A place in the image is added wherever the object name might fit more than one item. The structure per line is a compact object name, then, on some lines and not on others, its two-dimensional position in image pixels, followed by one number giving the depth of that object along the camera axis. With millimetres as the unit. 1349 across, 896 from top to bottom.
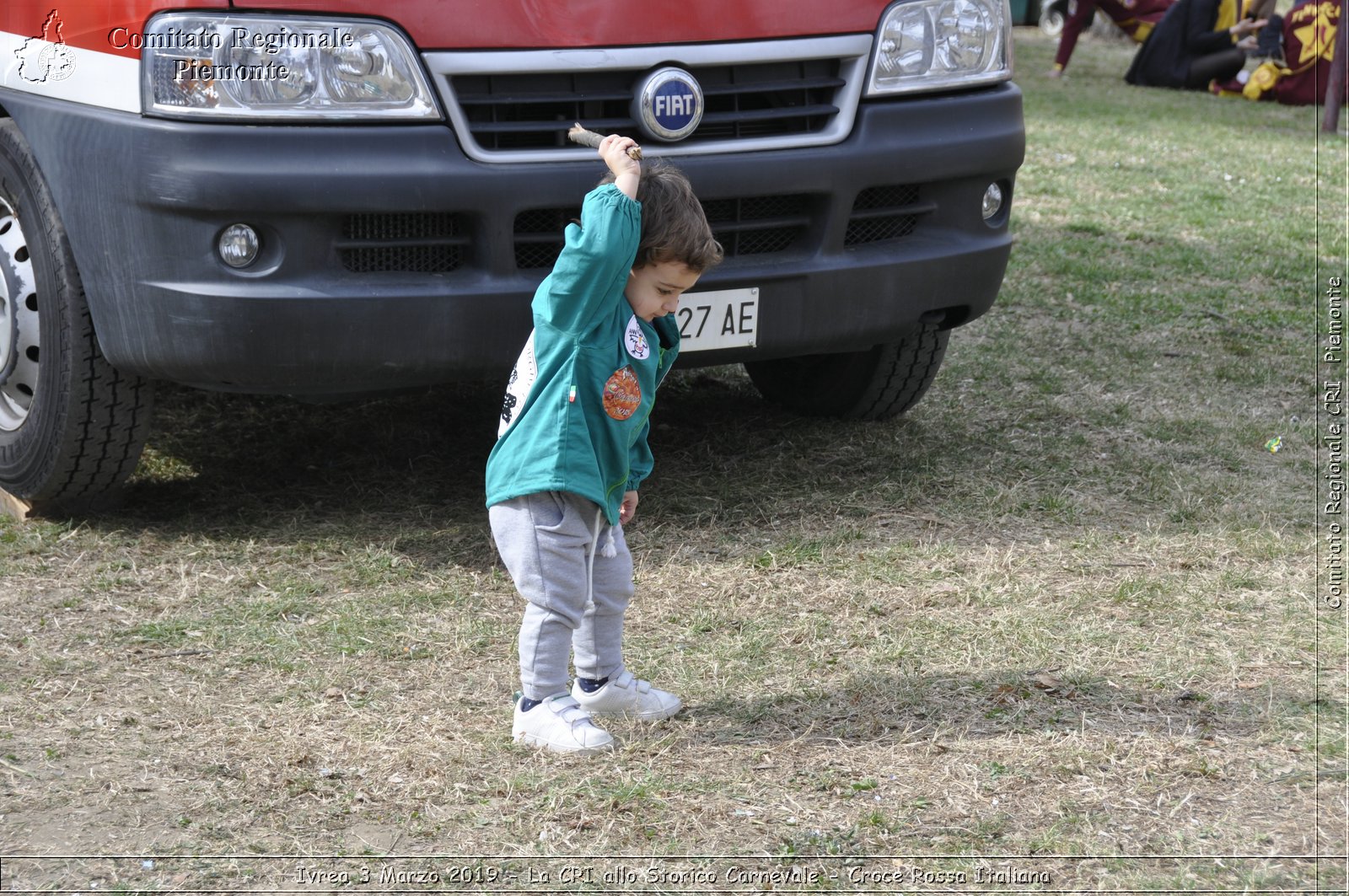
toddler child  2680
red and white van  3270
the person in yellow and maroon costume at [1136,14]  15520
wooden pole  10328
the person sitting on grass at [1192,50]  13555
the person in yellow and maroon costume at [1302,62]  12812
